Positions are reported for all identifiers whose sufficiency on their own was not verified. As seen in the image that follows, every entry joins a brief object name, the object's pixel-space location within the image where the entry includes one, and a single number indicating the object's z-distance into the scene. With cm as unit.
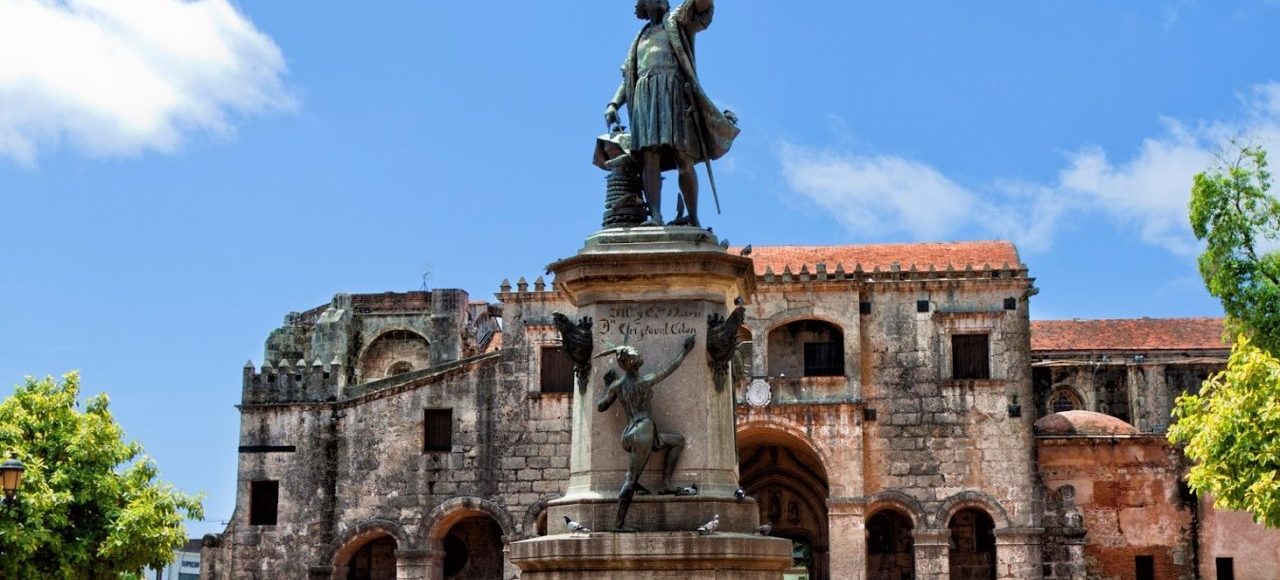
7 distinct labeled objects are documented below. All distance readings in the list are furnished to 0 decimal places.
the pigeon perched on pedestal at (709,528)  1112
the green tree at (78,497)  2795
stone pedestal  1115
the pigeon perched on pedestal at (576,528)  1132
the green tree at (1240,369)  2528
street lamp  1783
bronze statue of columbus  1255
